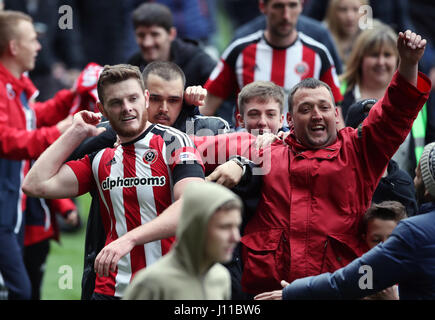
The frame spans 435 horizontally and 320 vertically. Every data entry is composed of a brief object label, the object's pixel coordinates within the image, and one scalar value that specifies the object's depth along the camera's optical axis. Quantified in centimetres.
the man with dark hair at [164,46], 1466
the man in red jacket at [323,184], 877
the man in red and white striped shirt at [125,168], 866
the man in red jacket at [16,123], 1303
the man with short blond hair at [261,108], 1064
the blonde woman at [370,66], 1343
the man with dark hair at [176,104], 1009
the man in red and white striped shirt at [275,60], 1357
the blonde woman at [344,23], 1694
